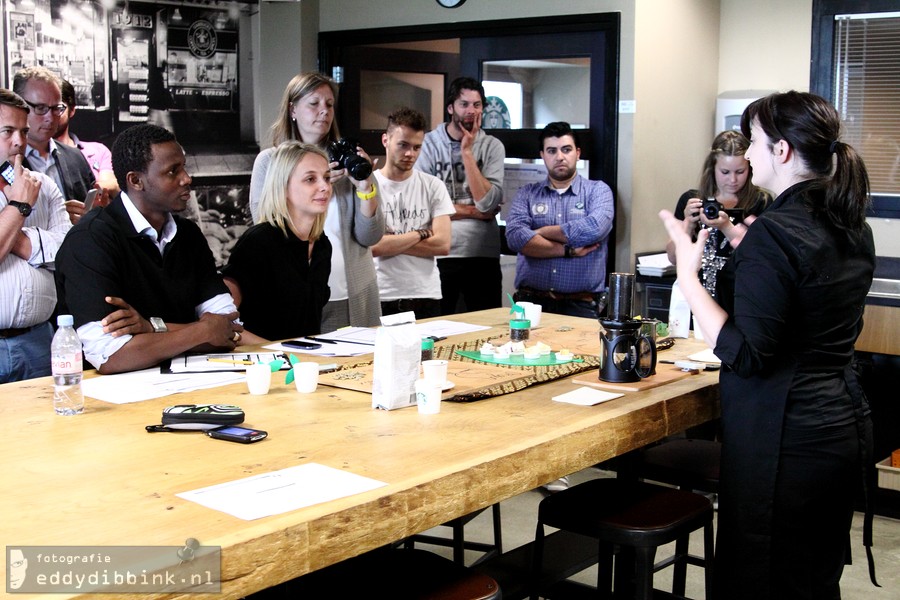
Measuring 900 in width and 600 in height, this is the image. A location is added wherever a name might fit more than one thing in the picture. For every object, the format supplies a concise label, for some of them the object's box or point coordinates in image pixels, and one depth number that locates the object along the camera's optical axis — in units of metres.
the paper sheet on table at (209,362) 2.70
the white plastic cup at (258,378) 2.43
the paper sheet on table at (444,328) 3.36
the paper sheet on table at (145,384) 2.42
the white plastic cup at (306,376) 2.46
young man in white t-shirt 4.43
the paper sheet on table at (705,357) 2.98
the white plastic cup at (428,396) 2.28
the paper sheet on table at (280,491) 1.64
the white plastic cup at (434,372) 2.30
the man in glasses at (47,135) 4.01
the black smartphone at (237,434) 2.03
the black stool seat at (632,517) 2.38
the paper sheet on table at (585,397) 2.45
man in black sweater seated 2.66
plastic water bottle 2.23
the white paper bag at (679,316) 3.40
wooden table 1.56
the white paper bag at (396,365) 2.27
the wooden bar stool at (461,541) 3.16
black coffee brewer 2.64
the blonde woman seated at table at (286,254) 3.36
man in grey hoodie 5.14
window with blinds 5.49
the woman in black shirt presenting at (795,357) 2.27
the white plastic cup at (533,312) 3.50
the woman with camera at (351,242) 3.86
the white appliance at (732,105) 5.95
